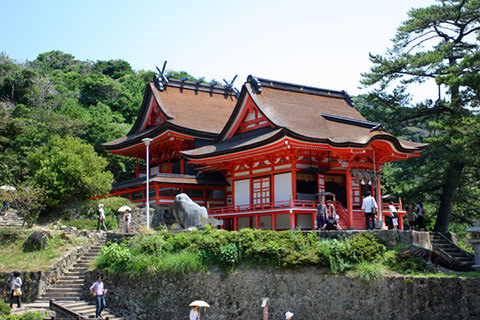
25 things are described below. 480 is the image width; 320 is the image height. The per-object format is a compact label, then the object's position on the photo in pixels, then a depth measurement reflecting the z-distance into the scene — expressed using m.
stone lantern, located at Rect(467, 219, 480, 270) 18.66
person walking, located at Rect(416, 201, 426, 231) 26.53
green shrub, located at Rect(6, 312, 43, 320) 15.97
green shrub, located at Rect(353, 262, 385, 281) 17.48
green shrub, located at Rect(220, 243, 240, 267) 19.72
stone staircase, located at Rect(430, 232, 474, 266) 20.73
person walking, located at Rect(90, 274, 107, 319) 19.18
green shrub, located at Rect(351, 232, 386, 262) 18.33
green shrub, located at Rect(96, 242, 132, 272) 21.77
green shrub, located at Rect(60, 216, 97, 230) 29.48
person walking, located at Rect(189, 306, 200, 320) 15.54
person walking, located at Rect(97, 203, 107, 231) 27.66
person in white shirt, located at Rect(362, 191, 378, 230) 22.08
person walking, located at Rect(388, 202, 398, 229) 24.88
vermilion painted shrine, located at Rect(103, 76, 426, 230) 26.50
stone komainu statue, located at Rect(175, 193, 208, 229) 24.66
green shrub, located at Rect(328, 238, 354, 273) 18.16
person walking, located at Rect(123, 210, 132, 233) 25.56
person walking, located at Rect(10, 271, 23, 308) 20.64
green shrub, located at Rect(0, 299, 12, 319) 16.21
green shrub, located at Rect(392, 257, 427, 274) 17.83
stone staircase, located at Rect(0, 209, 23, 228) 32.38
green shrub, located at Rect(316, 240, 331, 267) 18.50
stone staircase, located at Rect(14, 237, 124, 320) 20.11
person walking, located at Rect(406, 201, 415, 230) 26.41
